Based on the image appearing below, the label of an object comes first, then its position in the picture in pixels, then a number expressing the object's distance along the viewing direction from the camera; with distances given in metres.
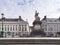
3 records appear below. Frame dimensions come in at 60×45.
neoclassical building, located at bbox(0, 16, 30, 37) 84.78
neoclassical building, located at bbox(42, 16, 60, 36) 86.81
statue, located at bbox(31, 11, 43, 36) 25.22
